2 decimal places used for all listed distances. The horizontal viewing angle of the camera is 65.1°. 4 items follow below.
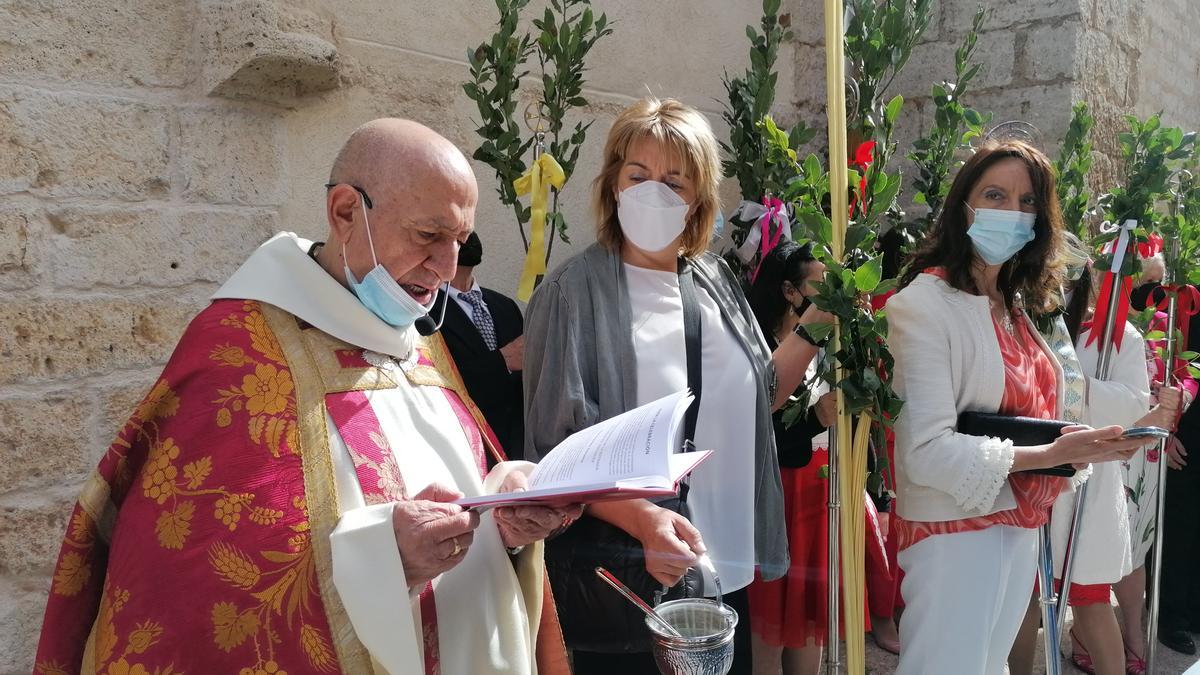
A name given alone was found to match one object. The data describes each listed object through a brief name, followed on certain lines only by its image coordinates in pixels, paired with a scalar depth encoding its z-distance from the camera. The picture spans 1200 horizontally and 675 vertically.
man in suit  2.82
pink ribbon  3.40
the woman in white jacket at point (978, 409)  2.55
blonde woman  2.21
